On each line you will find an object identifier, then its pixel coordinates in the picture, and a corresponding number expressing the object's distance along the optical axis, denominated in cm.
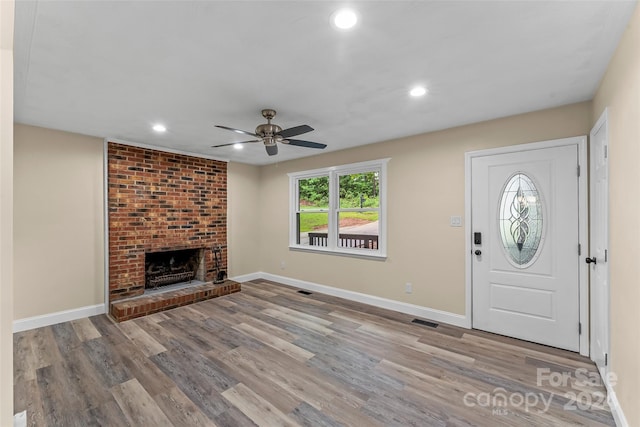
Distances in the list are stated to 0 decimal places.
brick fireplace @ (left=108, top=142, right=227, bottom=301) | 410
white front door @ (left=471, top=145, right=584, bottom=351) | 284
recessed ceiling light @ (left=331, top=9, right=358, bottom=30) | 154
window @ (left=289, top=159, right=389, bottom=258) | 439
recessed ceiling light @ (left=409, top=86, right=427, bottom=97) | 247
